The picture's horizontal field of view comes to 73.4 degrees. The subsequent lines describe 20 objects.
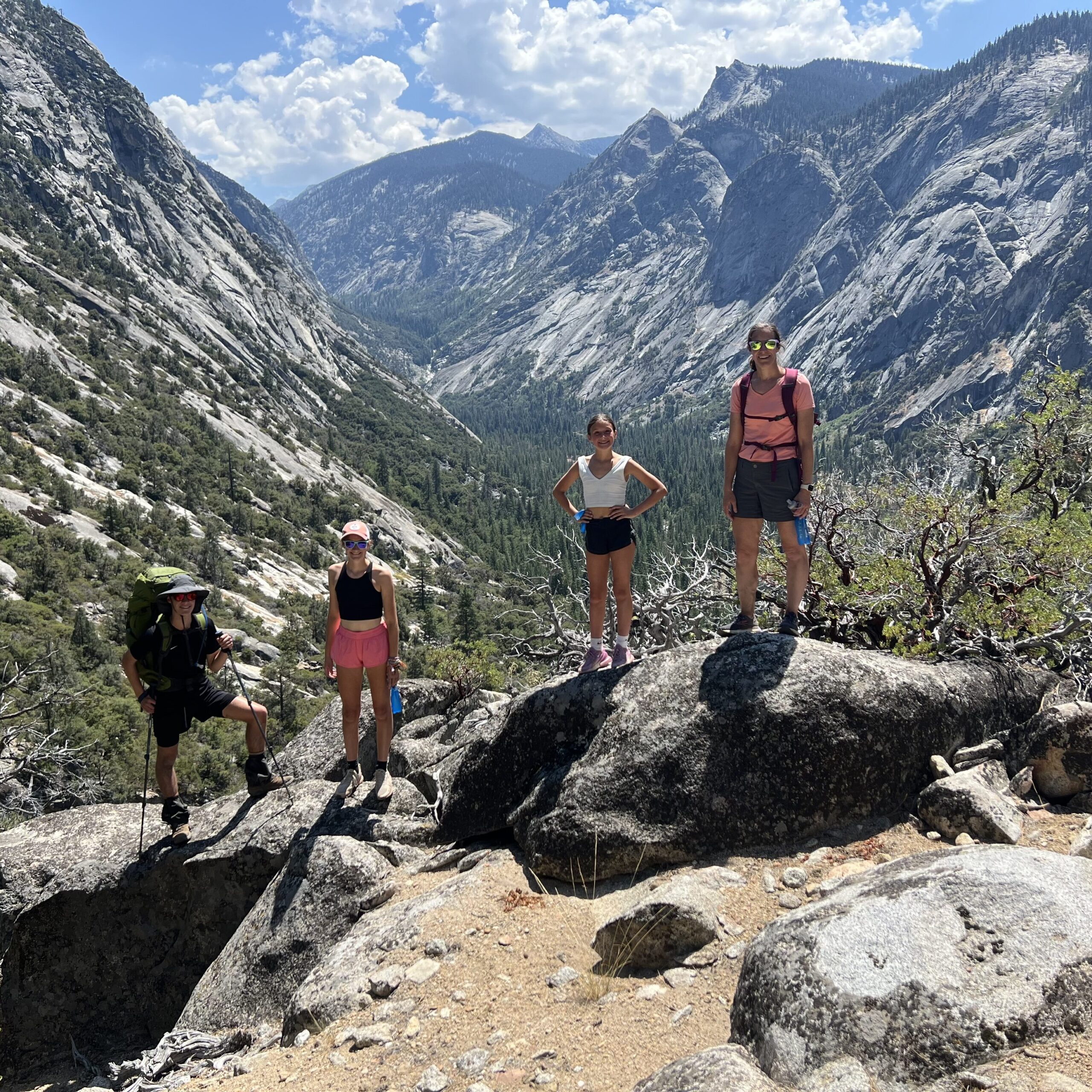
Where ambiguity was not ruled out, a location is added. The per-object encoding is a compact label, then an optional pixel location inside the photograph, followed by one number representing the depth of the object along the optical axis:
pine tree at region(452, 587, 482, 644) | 75.00
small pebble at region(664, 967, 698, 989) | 5.14
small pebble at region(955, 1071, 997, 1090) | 3.50
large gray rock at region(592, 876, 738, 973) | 5.35
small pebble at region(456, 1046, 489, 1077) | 4.75
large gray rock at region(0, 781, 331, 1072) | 8.52
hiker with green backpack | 8.21
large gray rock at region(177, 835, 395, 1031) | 7.04
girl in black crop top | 8.20
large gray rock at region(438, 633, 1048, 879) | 6.58
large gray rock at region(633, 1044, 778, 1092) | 3.69
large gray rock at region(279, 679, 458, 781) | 11.39
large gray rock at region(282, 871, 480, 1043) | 5.89
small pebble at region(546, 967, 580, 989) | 5.48
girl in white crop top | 8.02
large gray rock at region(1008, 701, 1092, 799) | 6.33
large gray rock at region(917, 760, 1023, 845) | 5.86
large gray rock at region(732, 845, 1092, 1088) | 3.74
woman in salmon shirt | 7.41
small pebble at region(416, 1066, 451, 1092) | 4.67
